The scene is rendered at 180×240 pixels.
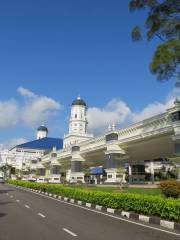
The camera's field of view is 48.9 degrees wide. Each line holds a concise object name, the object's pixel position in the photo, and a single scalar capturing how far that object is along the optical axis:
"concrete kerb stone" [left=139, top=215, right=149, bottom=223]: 7.60
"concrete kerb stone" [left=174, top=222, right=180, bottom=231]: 6.50
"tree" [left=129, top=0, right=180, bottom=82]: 11.69
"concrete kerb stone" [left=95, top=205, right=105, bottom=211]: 10.63
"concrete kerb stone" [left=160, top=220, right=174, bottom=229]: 6.66
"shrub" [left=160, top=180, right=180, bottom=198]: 9.43
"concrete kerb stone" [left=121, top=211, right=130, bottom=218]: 8.56
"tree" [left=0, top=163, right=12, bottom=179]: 72.41
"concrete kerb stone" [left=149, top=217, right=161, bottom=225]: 7.19
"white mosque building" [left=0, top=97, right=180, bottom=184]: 19.65
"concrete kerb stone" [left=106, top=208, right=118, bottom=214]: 9.54
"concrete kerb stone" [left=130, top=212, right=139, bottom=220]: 8.12
